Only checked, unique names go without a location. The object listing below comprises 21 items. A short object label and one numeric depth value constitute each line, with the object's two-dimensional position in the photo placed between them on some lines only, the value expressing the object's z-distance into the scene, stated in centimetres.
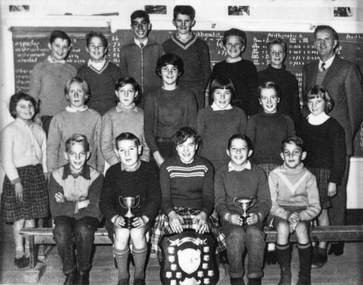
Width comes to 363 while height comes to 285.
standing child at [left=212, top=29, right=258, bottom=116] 374
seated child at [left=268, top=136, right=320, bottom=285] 296
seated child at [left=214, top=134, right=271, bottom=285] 288
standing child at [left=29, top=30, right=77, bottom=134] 388
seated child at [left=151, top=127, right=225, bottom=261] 304
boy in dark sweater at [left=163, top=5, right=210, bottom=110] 391
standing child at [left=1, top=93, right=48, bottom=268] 338
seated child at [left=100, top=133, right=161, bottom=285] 288
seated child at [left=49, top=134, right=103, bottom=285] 295
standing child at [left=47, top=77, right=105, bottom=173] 351
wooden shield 272
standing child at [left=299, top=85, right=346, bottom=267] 334
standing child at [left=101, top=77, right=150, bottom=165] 349
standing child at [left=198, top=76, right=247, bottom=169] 335
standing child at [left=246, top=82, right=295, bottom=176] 334
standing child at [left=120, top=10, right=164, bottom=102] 396
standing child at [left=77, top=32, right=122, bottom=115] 383
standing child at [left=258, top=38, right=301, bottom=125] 376
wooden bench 306
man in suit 365
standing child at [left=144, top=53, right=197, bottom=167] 346
